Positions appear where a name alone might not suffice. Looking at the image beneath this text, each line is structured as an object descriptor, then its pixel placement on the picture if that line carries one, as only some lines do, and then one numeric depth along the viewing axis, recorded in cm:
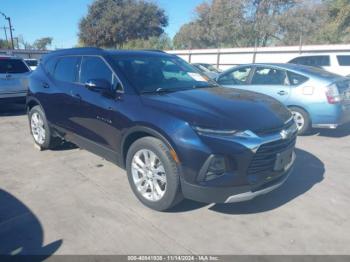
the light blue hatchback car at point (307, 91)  652
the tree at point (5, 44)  6904
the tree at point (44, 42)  9648
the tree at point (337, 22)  2515
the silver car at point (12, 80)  898
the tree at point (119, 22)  4400
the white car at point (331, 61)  1359
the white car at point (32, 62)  2158
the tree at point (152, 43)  4040
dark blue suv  321
